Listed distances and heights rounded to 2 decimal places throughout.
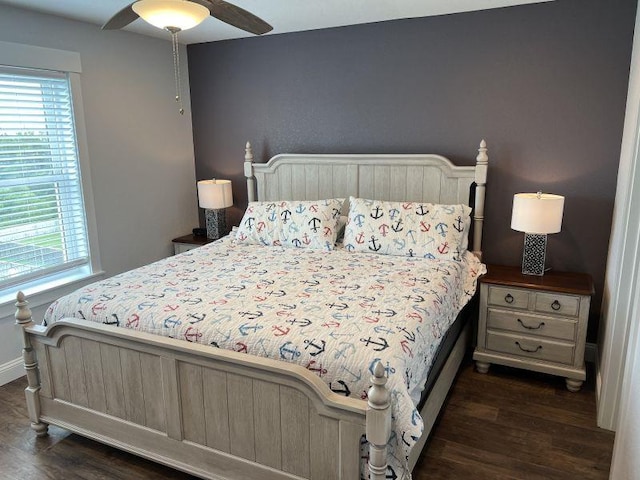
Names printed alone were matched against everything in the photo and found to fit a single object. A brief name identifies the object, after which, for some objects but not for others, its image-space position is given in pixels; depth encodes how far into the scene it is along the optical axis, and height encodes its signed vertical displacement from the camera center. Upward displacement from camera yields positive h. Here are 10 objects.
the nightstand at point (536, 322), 2.78 -1.02
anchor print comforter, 1.77 -0.71
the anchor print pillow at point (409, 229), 3.04 -0.50
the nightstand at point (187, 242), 4.04 -0.75
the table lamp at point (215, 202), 3.92 -0.40
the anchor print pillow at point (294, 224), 3.33 -0.51
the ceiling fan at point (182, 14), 1.81 +0.57
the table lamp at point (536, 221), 2.80 -0.42
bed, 1.73 -0.81
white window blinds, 2.96 -0.15
